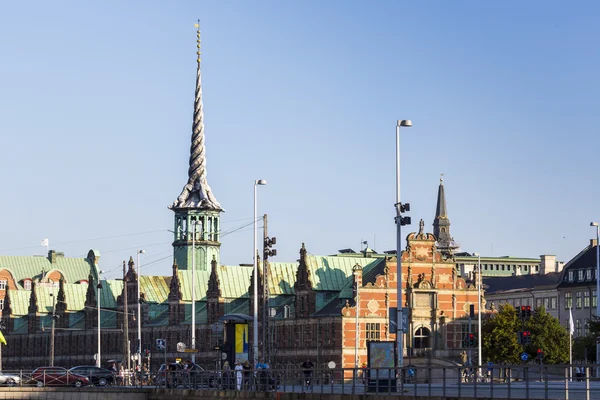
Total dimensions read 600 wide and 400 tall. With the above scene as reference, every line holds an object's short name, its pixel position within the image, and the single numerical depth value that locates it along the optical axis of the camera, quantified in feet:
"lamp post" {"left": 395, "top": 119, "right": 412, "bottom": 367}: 226.38
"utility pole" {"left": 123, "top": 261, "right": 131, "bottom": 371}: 398.31
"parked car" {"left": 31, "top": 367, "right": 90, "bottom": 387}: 321.73
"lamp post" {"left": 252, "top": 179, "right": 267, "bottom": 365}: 291.73
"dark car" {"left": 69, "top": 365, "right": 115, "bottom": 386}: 326.65
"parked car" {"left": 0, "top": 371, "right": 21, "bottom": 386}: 335.06
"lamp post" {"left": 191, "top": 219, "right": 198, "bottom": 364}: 378.75
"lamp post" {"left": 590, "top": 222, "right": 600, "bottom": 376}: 357.55
